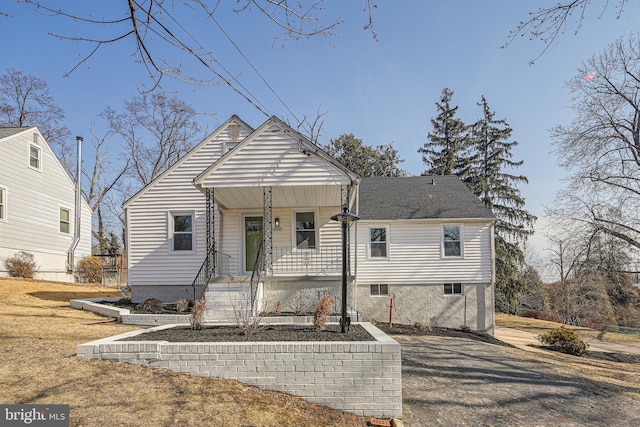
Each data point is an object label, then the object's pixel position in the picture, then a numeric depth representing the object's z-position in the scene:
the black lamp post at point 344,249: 6.29
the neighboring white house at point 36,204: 16.61
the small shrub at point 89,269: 21.44
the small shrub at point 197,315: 6.73
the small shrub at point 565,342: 11.23
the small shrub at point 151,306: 11.12
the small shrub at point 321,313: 6.49
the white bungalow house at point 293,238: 10.57
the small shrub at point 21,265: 16.25
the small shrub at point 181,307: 10.57
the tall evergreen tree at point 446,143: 31.73
